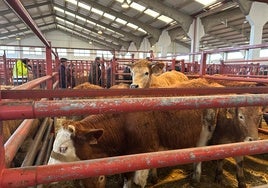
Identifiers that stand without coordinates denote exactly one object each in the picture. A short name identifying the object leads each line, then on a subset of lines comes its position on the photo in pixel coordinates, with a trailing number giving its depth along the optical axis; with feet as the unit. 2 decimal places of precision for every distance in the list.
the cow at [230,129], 7.98
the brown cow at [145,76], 14.96
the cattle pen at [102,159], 2.51
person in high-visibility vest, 23.56
